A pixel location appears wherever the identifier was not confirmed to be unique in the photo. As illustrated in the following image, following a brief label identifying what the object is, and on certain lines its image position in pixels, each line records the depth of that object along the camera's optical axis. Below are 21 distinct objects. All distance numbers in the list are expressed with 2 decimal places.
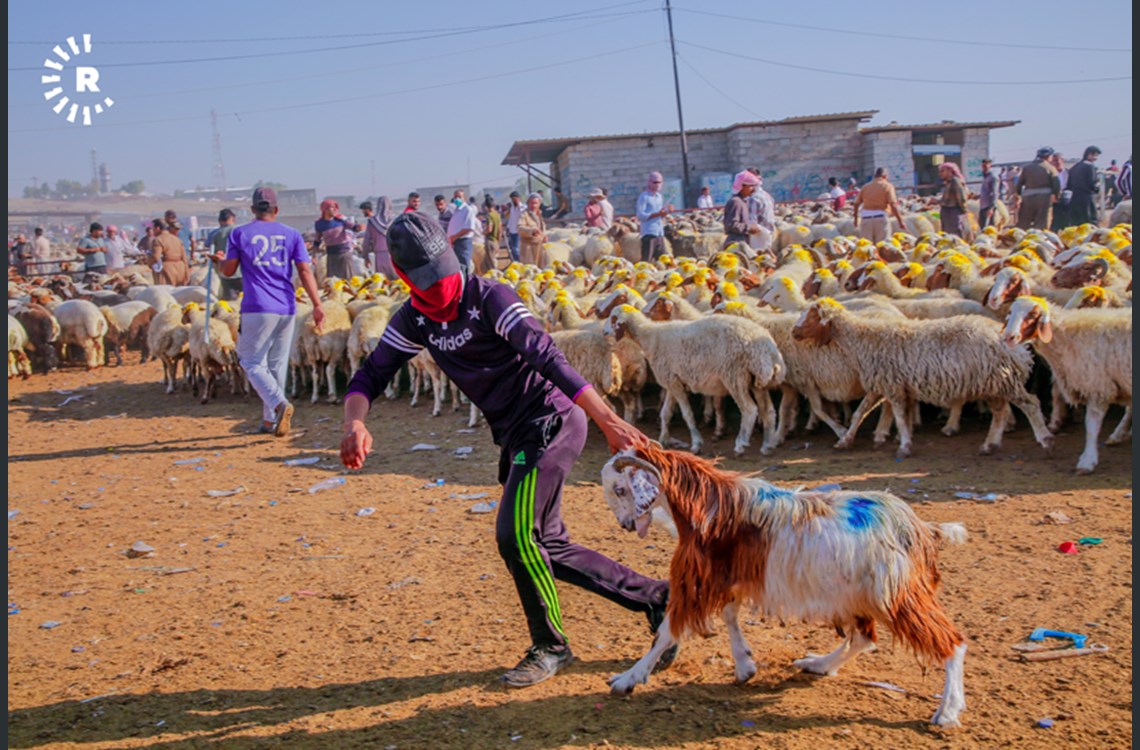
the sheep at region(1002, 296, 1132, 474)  6.78
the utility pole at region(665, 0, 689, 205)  35.19
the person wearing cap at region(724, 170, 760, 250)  13.91
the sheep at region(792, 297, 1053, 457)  7.32
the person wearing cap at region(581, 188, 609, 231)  21.38
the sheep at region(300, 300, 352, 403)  12.20
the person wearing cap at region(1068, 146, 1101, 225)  15.29
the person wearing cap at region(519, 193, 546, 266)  19.38
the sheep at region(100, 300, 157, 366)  16.89
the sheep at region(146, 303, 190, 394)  13.41
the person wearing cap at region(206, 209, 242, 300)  13.95
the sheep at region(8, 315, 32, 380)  15.42
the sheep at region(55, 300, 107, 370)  16.08
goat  3.59
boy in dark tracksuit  3.98
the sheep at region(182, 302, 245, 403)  12.58
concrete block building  34.88
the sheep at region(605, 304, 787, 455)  8.37
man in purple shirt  9.20
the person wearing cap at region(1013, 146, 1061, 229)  15.65
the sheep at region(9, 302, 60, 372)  15.89
